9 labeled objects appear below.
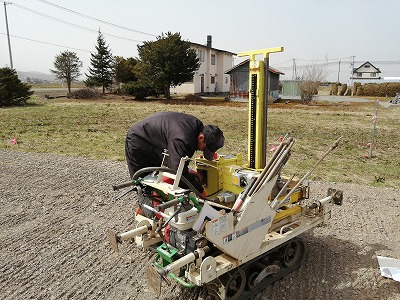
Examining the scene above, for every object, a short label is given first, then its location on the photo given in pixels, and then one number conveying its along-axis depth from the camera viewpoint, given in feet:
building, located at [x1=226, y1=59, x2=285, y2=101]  94.48
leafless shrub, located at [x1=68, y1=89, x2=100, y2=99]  93.94
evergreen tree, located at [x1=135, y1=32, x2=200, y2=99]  88.74
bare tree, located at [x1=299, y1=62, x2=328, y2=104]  89.20
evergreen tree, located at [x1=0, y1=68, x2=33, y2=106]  75.97
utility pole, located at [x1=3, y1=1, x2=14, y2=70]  119.61
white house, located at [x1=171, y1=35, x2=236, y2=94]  114.93
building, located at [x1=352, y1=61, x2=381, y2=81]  193.06
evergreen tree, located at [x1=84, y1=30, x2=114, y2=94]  107.55
